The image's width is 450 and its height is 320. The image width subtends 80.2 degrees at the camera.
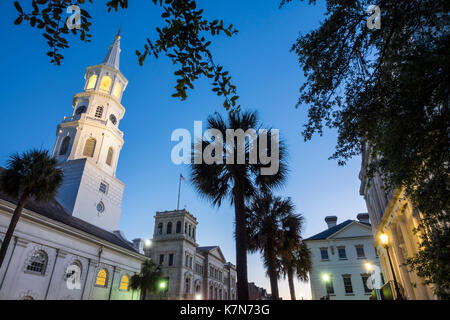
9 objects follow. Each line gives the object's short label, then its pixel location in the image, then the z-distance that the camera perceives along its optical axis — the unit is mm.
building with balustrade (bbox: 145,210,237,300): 49344
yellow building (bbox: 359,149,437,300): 16688
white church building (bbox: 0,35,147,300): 20266
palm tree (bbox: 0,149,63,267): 16188
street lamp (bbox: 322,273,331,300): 36594
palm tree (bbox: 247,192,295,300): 20627
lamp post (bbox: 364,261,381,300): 37469
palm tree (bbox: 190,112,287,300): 11766
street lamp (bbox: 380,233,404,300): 13902
